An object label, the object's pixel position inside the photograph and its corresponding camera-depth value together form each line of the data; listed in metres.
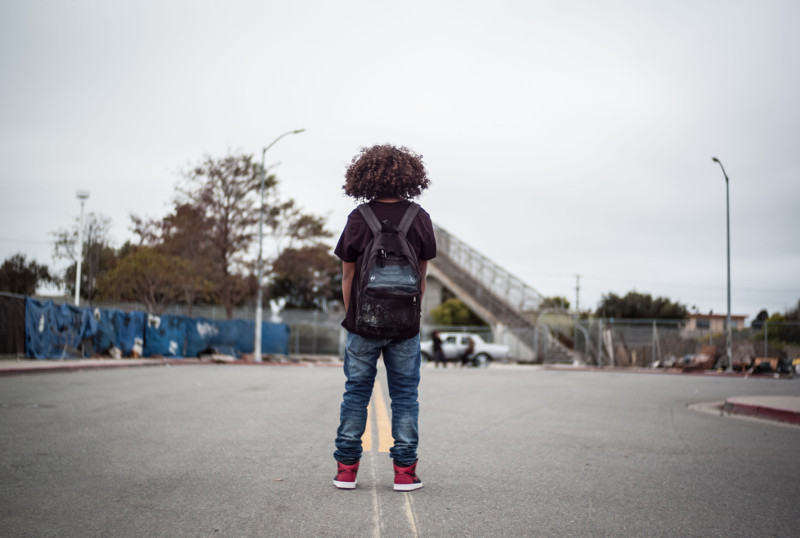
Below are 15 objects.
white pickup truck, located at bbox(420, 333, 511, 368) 32.47
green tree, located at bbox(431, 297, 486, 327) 42.47
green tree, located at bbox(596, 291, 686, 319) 52.53
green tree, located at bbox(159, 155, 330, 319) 34.03
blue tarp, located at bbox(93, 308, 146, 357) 21.95
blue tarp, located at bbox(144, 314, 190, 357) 24.69
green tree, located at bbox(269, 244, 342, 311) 35.62
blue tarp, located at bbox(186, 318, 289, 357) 27.44
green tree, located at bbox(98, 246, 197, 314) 31.59
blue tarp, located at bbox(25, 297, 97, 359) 18.67
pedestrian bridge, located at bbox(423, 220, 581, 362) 37.19
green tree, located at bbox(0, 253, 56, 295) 37.97
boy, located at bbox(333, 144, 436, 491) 4.12
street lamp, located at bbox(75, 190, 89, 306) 25.66
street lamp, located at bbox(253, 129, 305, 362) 28.05
